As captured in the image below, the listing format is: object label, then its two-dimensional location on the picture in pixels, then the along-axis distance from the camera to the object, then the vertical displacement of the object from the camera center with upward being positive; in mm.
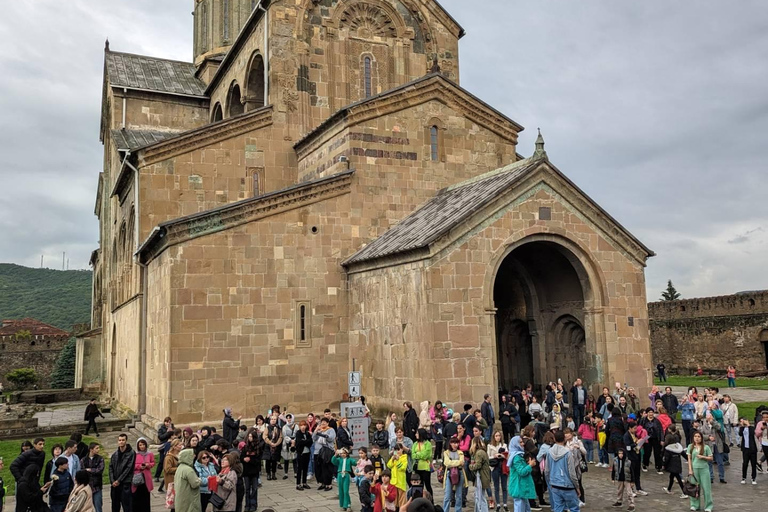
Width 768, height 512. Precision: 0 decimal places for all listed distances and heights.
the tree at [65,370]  41781 -849
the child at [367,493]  8992 -1981
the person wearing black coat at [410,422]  13047 -1479
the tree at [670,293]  65375 +4932
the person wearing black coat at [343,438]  11656 -1588
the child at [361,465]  9469 -1681
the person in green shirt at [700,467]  9570 -1897
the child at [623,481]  9625 -2060
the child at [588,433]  12309 -1693
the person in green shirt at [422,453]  9797 -1582
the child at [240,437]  11044 -1468
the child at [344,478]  10016 -1974
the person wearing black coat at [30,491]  8609 -1781
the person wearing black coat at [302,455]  11742 -1875
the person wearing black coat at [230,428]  12672 -1464
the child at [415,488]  7863 -1711
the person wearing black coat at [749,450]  11344 -1926
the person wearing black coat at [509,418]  13500 -1491
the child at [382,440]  12418 -1727
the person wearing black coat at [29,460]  8789 -1401
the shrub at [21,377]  42844 -1256
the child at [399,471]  8578 -1646
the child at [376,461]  9197 -1597
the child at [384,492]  8383 -1868
